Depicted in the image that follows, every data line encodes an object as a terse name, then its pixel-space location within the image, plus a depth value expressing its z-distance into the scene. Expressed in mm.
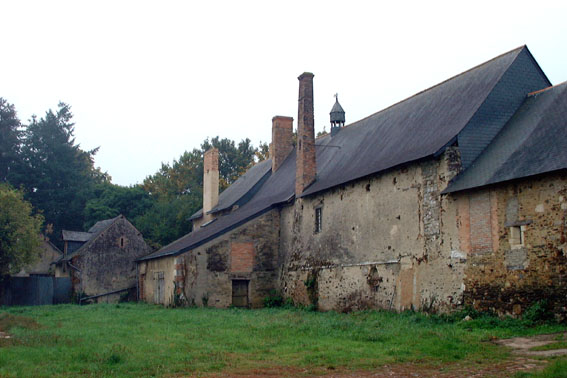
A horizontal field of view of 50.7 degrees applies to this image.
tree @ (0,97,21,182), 56281
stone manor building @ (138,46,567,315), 15125
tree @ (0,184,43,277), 31250
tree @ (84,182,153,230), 51094
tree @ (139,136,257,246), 45688
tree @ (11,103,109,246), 55906
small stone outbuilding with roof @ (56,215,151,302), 35719
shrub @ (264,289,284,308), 26891
